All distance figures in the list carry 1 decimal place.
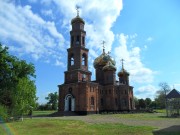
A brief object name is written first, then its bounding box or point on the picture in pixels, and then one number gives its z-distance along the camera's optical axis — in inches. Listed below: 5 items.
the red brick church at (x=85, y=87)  1144.6
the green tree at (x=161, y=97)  2151.2
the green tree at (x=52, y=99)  2547.2
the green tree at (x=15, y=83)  656.5
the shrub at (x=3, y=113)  559.7
